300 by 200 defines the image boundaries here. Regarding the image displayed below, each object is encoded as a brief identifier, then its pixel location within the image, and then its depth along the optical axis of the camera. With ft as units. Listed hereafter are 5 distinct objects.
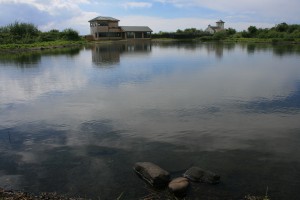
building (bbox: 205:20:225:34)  565.94
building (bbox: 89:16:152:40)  385.09
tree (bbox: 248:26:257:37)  416.46
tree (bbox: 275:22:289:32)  405.45
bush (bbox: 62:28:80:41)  360.85
